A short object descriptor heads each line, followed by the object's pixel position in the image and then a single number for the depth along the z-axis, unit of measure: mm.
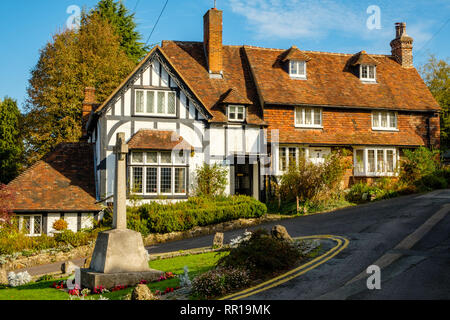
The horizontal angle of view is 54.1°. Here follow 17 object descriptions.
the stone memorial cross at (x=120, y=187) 11852
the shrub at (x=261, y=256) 10523
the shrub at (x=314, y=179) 23328
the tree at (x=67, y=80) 32438
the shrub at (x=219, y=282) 9461
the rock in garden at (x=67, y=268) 14195
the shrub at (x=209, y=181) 23609
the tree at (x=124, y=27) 43062
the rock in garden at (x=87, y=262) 13704
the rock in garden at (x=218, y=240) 16469
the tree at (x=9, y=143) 33531
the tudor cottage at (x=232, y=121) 22781
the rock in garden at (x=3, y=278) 13511
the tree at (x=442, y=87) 41156
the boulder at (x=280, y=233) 12500
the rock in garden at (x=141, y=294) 8641
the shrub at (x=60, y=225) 21388
